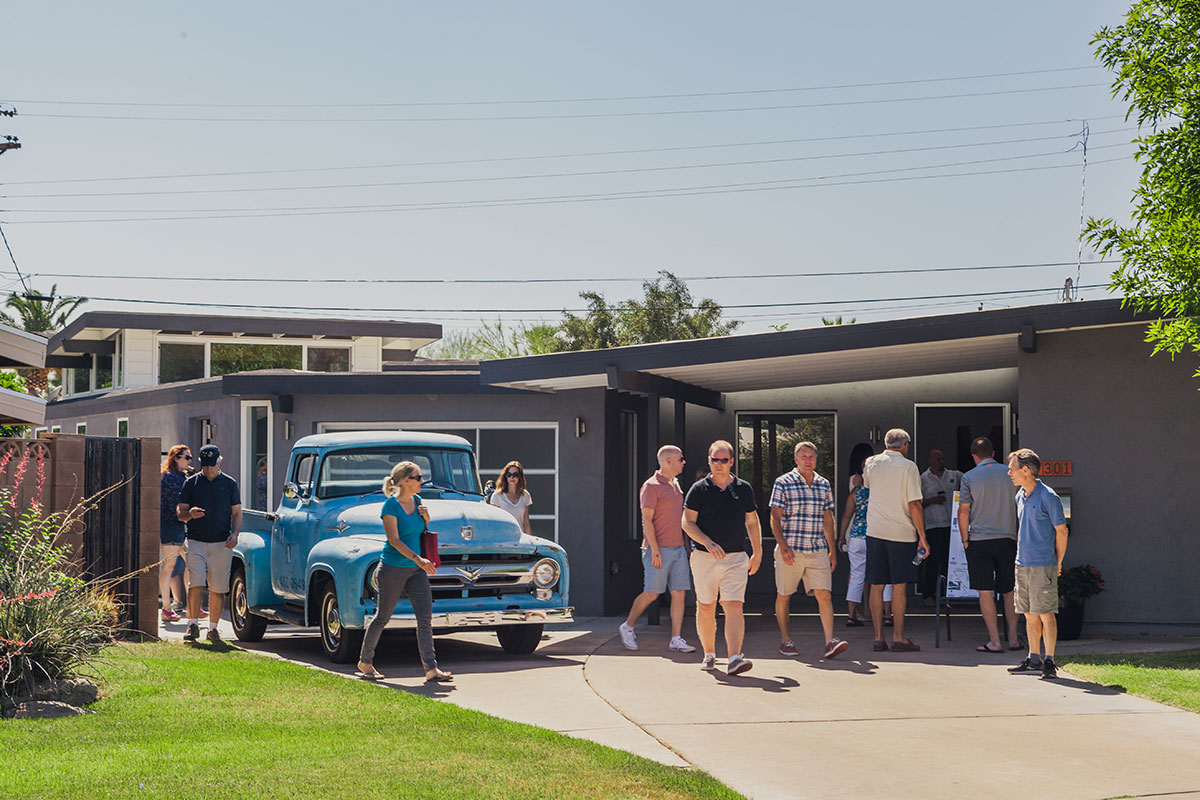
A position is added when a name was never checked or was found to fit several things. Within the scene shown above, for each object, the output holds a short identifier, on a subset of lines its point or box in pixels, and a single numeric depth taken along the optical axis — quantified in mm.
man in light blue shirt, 9820
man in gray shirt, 11156
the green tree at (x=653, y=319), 41562
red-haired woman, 12969
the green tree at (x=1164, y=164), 10703
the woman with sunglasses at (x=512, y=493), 13539
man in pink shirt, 11047
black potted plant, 12039
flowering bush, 8070
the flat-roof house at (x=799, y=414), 12438
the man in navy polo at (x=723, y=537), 10055
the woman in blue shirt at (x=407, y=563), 9727
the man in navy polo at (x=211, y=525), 12000
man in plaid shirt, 10820
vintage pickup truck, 10719
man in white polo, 11047
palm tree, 46406
